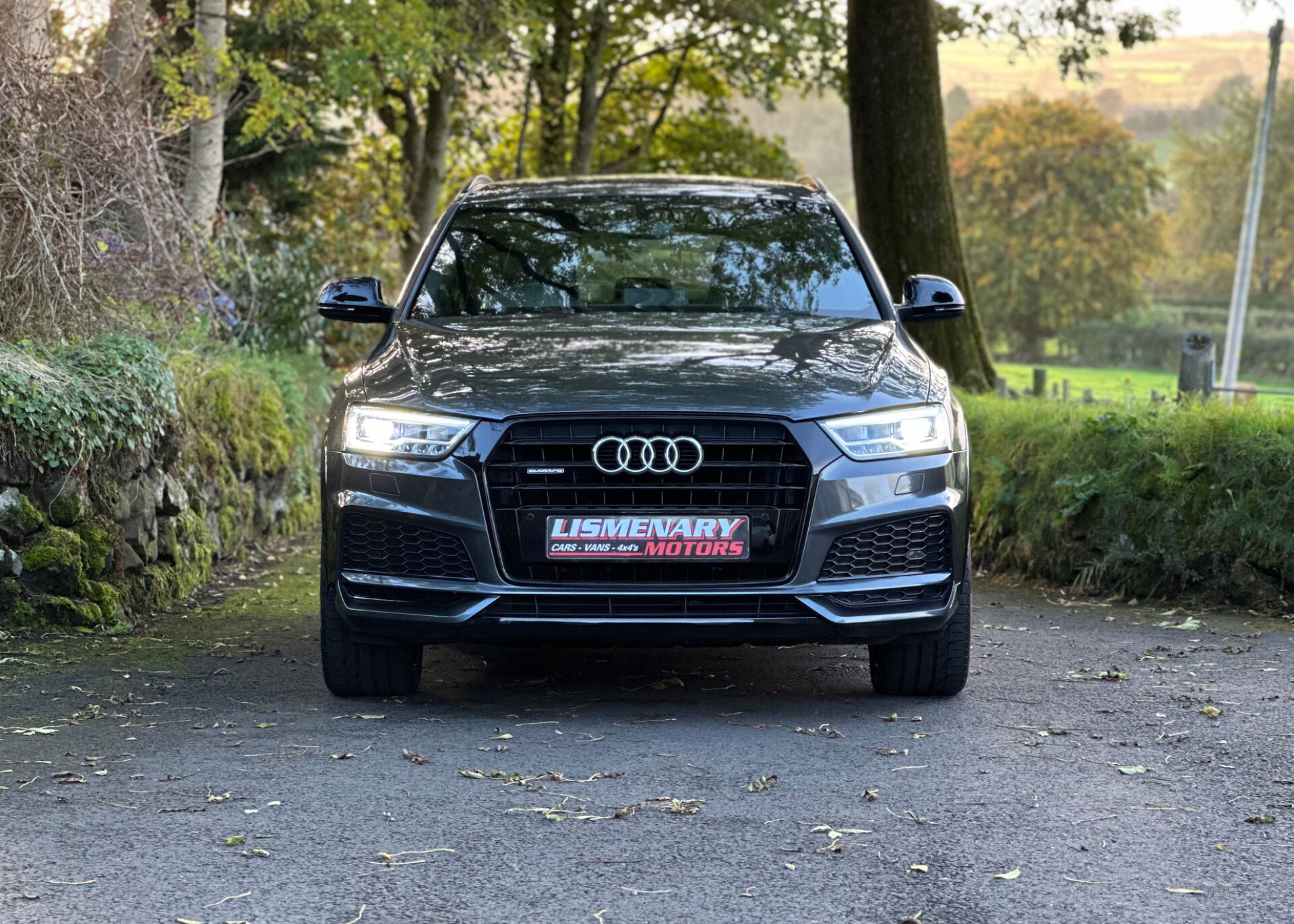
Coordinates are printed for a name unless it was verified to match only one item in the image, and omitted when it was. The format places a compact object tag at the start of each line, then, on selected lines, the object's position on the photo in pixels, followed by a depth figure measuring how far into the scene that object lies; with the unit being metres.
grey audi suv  5.23
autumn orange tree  81.06
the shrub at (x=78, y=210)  8.02
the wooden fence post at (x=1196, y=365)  10.30
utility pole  38.28
